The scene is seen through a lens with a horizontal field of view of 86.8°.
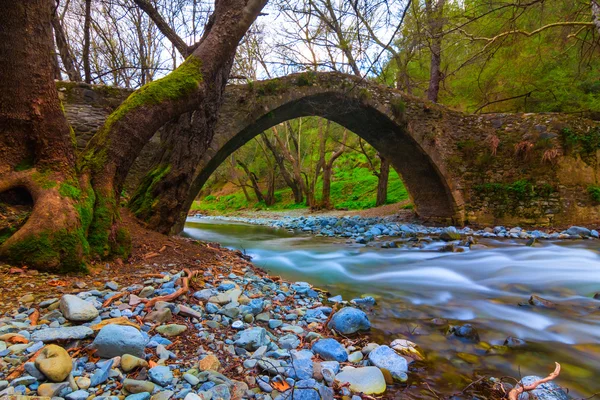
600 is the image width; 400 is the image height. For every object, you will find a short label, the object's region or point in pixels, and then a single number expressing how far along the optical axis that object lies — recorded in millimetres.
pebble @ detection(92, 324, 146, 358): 1355
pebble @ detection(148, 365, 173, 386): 1271
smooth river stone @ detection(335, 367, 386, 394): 1589
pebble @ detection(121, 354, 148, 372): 1292
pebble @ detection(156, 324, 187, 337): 1680
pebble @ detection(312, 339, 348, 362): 1836
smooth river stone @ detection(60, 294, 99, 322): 1589
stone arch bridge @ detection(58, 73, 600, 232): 7473
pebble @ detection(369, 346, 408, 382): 1781
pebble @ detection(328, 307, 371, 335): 2311
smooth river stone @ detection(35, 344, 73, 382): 1137
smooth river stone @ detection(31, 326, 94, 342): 1379
